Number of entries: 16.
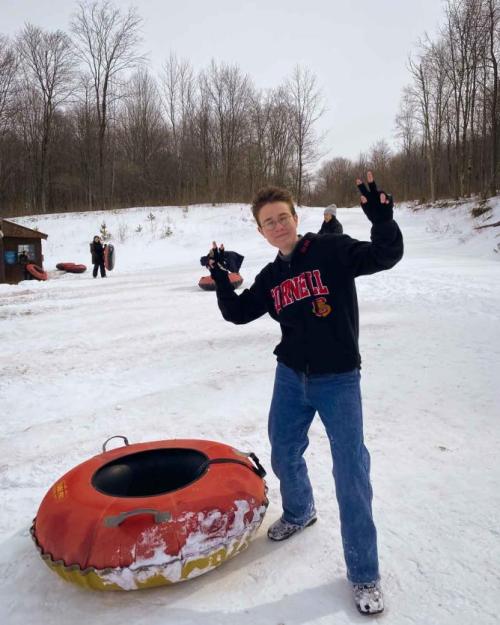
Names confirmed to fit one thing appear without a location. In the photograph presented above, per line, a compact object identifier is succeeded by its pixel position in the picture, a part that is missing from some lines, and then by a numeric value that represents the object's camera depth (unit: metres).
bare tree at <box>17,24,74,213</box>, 31.19
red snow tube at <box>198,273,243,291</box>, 10.31
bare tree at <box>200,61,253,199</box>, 34.19
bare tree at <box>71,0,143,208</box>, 32.16
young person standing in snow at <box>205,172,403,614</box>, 2.04
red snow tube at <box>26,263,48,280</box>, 14.20
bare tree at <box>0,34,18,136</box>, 29.78
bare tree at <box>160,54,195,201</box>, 35.91
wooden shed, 15.04
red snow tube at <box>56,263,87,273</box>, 16.36
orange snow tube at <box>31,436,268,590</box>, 2.04
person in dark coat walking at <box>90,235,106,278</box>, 14.61
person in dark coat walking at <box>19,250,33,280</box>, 14.57
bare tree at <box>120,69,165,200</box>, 37.72
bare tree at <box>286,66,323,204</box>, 35.41
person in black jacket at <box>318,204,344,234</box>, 8.91
